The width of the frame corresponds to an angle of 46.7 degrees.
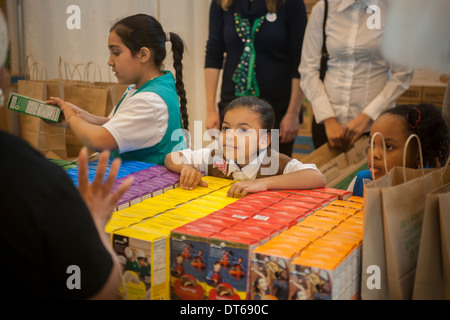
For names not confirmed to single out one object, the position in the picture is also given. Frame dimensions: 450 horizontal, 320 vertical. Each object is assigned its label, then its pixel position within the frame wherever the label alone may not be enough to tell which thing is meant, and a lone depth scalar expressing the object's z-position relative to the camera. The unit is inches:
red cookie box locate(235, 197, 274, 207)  63.9
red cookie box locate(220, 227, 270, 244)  51.2
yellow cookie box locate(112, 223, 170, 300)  50.5
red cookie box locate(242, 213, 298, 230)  56.6
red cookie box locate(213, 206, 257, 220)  58.6
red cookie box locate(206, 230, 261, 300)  48.7
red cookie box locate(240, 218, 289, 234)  55.3
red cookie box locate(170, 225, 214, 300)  50.9
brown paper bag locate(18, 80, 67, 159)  119.0
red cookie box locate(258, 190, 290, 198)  68.6
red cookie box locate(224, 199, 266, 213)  61.6
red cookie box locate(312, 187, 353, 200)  70.0
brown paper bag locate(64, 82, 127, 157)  120.2
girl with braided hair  85.6
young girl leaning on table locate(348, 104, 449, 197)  75.8
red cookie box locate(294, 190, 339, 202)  68.9
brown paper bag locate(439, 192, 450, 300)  49.9
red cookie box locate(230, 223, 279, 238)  53.3
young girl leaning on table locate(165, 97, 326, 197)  81.5
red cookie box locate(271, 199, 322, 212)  63.3
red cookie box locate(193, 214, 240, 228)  55.0
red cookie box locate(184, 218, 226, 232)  53.2
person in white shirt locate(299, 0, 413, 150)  111.4
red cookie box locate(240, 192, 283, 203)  66.3
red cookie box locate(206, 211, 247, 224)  56.9
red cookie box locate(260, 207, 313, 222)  60.0
